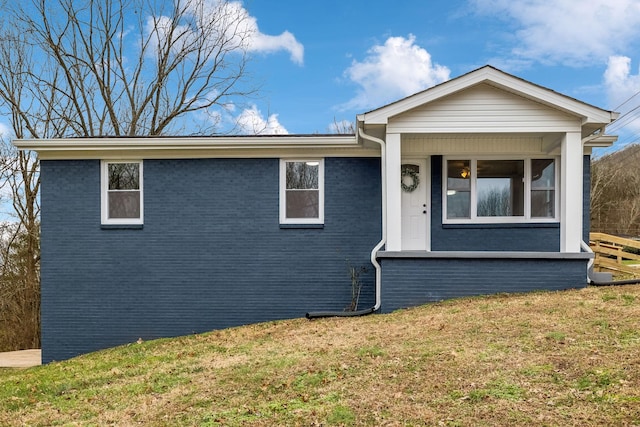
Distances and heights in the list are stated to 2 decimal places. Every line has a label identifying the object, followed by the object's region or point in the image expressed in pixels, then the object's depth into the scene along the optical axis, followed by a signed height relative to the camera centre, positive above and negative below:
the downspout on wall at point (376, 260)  7.61 -0.76
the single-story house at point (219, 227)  8.59 -0.24
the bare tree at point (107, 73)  16.67 +5.69
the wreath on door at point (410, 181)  9.00 +0.67
